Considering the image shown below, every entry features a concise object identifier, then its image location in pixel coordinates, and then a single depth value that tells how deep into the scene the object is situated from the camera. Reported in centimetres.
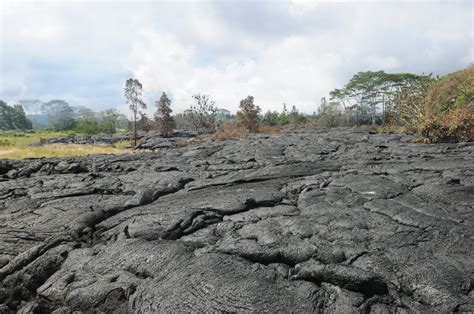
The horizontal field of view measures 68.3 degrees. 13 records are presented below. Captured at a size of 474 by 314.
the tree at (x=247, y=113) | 6938
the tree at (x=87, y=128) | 13738
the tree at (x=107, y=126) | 15055
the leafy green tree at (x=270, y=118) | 11478
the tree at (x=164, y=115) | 8462
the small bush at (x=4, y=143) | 7168
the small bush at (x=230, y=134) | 5006
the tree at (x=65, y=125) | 17954
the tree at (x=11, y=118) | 18488
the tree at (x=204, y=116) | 9731
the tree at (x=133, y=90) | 8104
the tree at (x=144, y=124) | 11865
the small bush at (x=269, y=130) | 6389
